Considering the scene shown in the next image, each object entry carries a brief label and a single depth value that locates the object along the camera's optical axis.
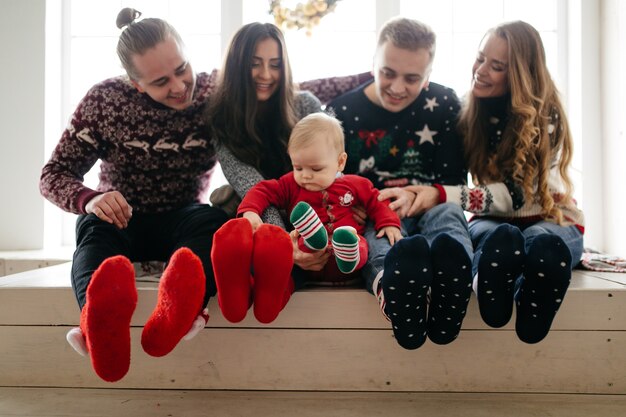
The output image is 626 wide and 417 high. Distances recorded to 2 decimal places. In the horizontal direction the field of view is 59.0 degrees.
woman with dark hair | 1.45
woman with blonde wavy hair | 1.39
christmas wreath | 2.07
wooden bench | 1.13
